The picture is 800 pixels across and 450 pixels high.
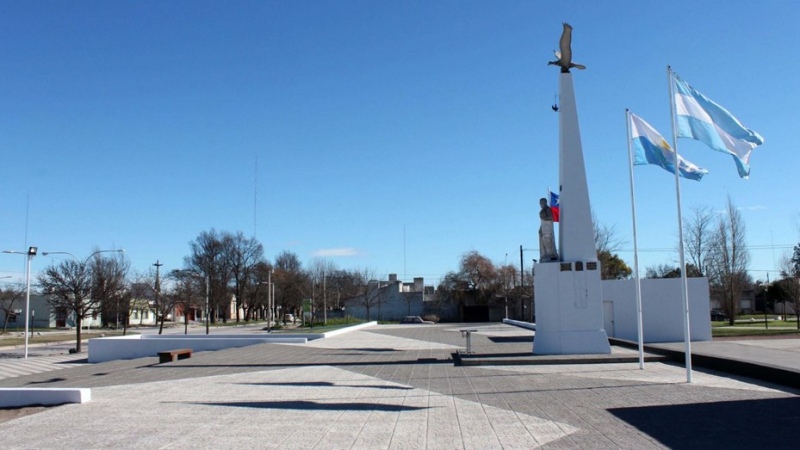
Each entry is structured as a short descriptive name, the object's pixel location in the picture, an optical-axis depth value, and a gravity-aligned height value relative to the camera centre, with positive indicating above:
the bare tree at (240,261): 83.50 +3.63
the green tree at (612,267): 52.35 +1.57
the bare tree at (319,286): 73.34 +0.40
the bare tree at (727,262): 51.97 +1.58
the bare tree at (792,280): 48.38 +0.16
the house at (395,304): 75.00 -1.77
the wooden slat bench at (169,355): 21.62 -2.00
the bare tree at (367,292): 73.25 -0.38
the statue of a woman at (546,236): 22.25 +1.60
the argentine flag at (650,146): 16.39 +3.32
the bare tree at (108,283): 42.16 +0.63
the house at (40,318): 81.19 -2.88
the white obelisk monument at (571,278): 20.80 +0.23
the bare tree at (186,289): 58.62 +0.25
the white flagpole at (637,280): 16.62 +0.07
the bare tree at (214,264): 80.88 +3.20
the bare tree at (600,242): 50.75 +3.13
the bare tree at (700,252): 50.04 +2.33
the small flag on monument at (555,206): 22.83 +2.63
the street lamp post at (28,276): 34.47 +0.88
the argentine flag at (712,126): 14.06 +3.27
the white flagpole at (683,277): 13.88 +0.13
